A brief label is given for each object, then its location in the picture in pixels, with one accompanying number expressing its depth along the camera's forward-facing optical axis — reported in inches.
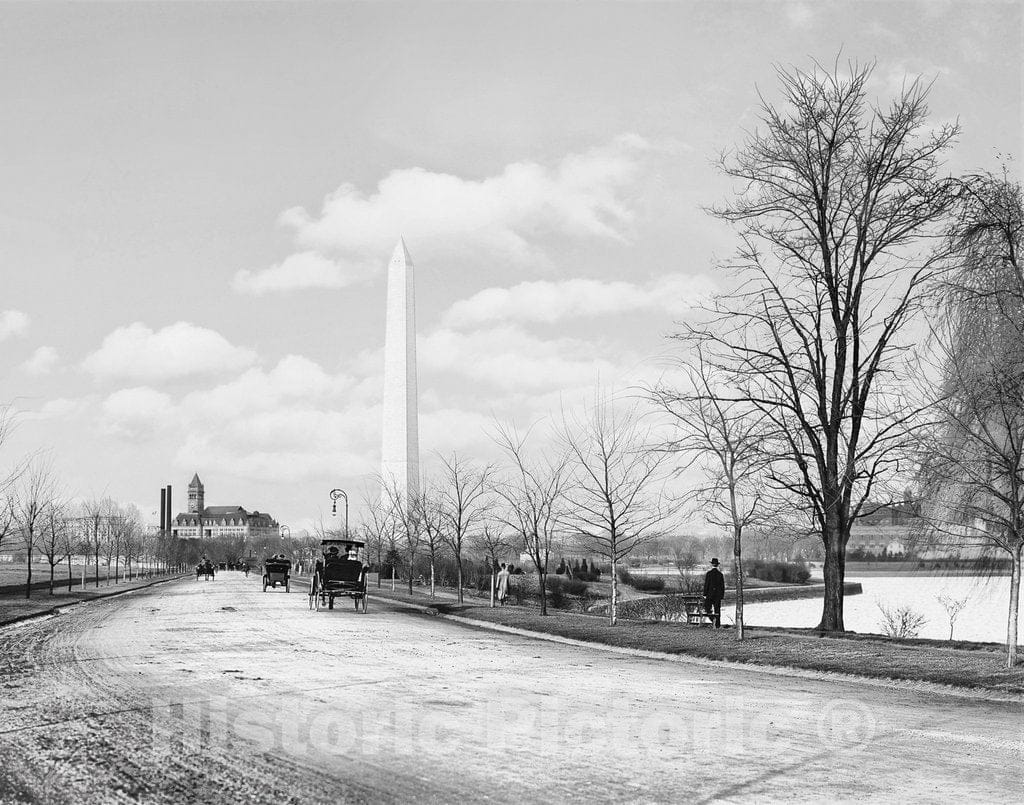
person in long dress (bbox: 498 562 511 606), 1307.7
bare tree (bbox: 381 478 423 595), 1764.3
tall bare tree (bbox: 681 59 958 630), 860.6
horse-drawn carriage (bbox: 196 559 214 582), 2449.6
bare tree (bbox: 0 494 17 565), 1275.2
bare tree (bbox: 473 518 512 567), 1379.2
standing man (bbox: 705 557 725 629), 919.7
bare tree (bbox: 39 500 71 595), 1617.5
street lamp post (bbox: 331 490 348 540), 2490.7
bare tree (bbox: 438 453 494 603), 1439.5
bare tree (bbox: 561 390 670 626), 935.7
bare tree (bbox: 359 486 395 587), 2346.2
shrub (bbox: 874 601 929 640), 1228.5
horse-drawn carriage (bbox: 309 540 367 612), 1075.3
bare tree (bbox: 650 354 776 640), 790.5
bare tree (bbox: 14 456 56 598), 1455.1
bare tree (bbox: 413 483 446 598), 1593.3
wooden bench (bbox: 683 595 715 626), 928.6
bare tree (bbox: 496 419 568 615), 1105.9
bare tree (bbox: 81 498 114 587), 2161.2
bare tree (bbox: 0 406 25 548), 1259.8
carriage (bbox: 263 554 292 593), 1753.2
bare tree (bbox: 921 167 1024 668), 569.3
